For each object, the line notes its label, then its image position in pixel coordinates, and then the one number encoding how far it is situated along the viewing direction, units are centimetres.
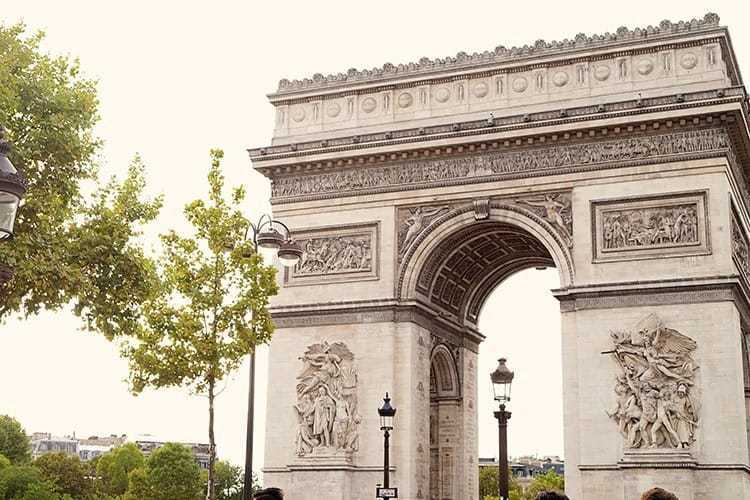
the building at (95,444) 15312
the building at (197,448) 13871
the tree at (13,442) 8069
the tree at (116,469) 8606
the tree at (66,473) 8262
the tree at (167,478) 7431
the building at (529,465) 13362
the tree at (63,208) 1917
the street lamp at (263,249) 1621
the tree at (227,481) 8525
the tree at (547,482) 9188
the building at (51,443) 15025
